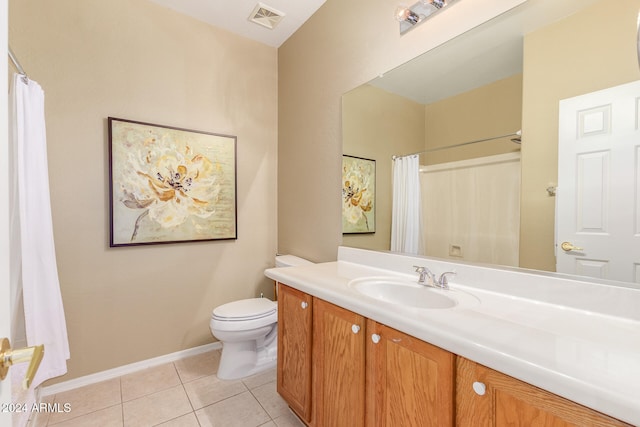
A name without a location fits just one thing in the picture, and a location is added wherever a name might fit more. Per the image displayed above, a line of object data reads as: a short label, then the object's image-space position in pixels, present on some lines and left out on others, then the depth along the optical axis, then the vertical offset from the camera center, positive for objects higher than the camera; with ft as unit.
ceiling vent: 7.07 +5.06
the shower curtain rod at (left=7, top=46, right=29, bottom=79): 4.09 +2.20
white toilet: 6.25 -2.87
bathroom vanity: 2.01 -1.25
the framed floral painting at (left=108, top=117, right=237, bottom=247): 6.57 +0.63
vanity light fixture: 4.61 +3.34
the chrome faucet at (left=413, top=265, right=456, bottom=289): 4.13 -1.06
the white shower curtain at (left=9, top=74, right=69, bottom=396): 4.29 -0.40
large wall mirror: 3.21 +1.40
